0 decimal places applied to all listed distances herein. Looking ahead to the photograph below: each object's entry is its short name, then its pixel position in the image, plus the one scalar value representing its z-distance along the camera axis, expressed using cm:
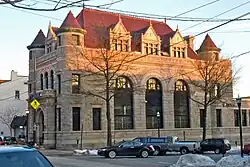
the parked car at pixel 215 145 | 4312
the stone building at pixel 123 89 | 5081
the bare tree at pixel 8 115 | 7419
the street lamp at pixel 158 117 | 5362
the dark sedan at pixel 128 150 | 3478
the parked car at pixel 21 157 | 809
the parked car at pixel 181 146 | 3991
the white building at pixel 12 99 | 7544
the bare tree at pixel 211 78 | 5635
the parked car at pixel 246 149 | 3966
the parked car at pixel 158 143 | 3891
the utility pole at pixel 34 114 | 5206
